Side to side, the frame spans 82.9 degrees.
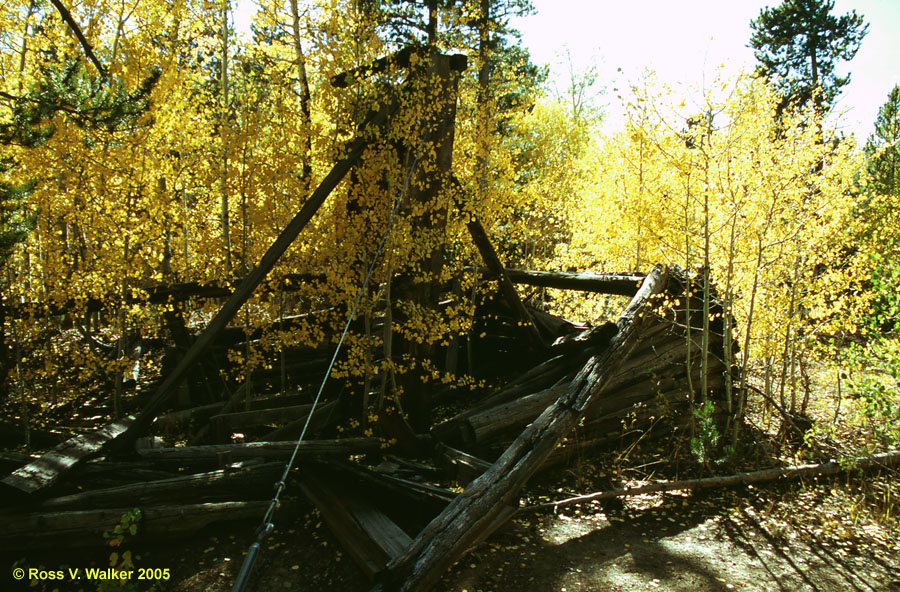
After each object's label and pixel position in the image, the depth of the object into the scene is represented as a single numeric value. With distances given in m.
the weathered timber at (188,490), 4.13
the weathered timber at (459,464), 5.01
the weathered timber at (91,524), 3.84
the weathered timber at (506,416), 5.65
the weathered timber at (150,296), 5.88
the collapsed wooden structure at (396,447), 3.94
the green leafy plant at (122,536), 3.72
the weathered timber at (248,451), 4.83
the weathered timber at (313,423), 5.93
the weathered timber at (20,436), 6.20
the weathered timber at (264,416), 5.95
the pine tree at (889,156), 17.52
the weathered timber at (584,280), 7.02
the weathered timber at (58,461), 3.96
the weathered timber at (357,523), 3.82
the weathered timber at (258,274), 4.86
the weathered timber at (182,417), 6.64
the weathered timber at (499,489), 3.28
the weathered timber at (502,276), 6.69
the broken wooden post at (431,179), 5.61
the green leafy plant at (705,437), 5.57
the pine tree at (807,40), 19.55
